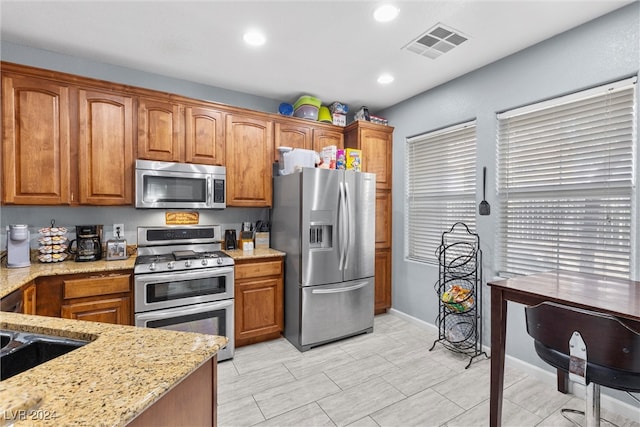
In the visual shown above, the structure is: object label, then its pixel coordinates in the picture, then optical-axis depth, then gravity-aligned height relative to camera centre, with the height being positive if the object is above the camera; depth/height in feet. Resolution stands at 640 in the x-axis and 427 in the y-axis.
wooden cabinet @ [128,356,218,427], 2.47 -1.76
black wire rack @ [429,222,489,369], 9.10 -2.52
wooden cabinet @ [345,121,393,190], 11.83 +2.60
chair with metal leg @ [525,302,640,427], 4.09 -1.96
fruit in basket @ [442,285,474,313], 8.97 -2.65
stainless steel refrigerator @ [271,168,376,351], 9.41 -1.30
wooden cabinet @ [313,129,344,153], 11.64 +2.84
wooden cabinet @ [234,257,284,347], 9.31 -2.83
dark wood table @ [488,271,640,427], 4.96 -1.43
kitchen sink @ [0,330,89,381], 3.23 -1.49
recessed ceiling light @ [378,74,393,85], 9.83 +4.35
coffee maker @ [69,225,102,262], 8.23 -0.93
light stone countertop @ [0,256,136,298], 6.04 -1.39
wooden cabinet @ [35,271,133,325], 7.06 -2.08
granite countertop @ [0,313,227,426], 2.00 -1.35
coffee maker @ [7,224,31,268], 7.25 -0.85
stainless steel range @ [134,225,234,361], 7.90 -2.13
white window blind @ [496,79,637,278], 6.64 +0.67
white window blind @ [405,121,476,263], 9.87 +0.88
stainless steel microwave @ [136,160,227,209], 8.68 +0.76
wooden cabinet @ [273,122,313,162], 10.88 +2.73
